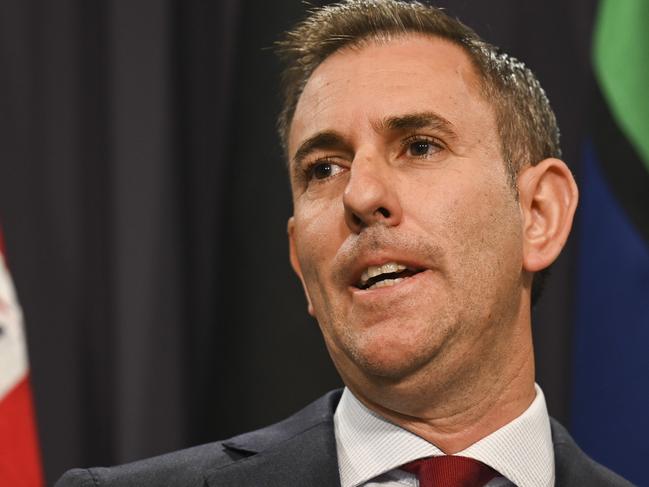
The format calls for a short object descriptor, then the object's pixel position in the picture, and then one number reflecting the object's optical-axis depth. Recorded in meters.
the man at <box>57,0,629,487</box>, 1.75
